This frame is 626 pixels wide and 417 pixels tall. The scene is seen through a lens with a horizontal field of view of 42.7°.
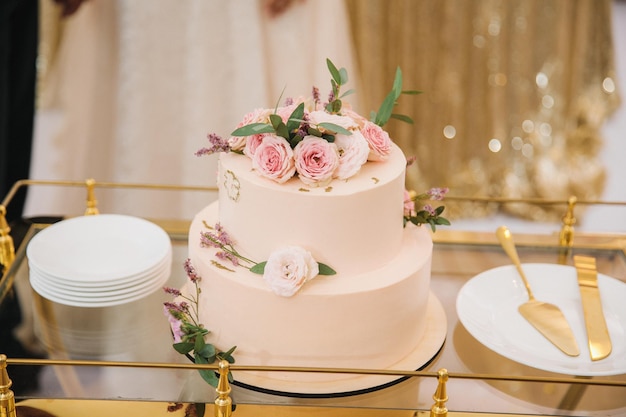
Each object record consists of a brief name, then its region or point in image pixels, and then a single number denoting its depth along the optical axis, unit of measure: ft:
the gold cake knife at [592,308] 4.47
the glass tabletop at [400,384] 4.09
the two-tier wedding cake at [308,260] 4.21
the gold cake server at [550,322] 4.53
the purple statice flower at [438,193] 4.68
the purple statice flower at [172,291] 4.46
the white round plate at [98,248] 5.02
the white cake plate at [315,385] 4.18
